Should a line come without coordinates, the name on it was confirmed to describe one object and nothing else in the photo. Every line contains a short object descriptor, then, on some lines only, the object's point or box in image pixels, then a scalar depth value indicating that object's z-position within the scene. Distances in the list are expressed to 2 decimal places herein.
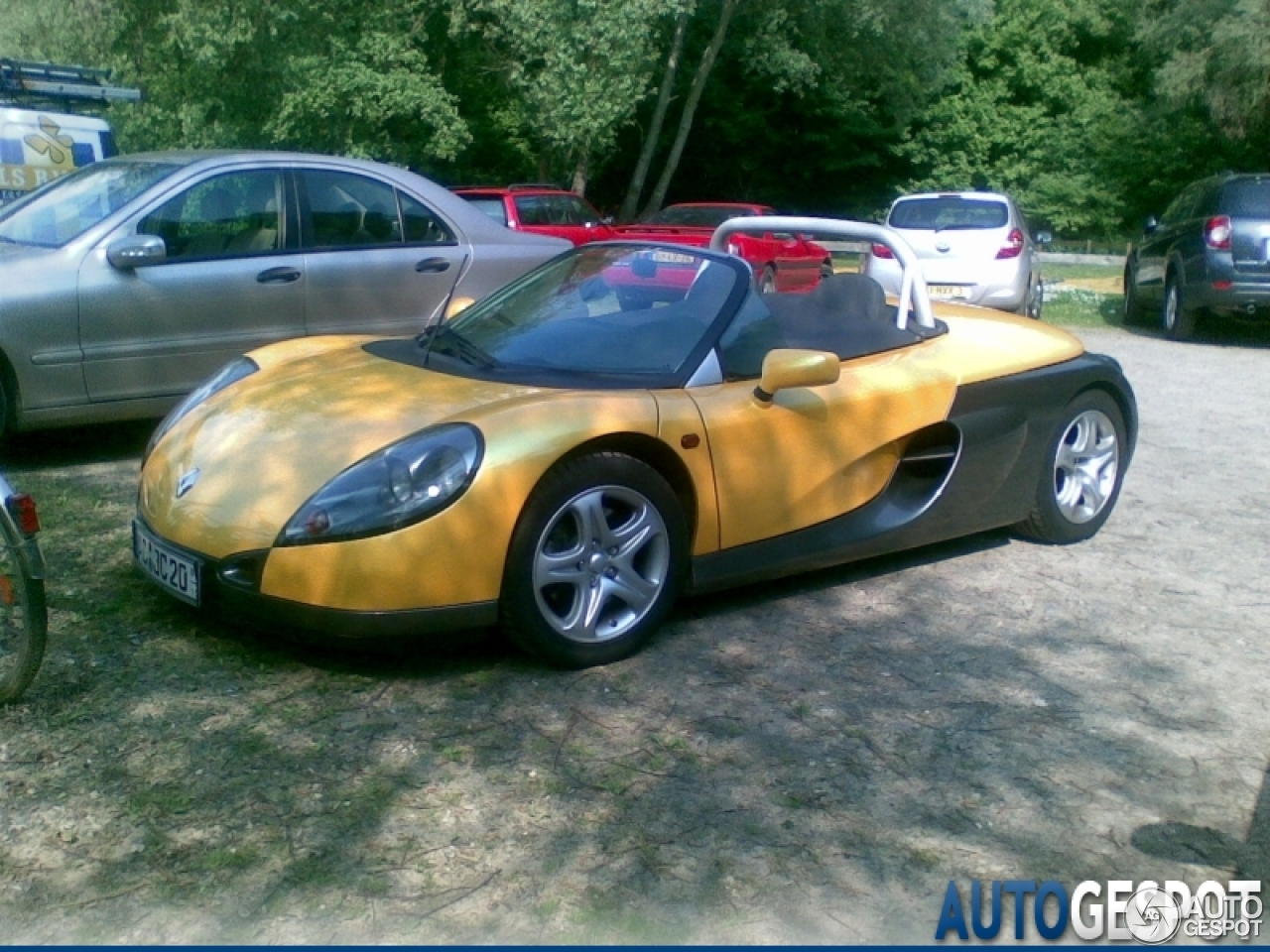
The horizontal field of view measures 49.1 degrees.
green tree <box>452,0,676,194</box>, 26.84
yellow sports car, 4.00
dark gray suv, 13.25
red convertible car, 16.91
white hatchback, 14.68
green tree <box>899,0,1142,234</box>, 37.06
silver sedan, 6.55
